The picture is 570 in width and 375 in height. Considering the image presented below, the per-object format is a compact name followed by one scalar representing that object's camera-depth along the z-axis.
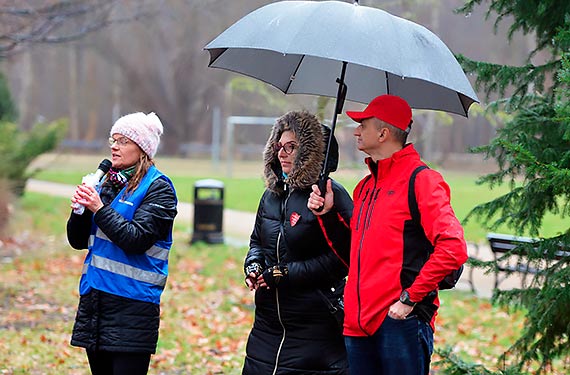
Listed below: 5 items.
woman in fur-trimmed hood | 8.91
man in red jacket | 7.41
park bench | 10.01
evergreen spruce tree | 9.92
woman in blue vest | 8.75
